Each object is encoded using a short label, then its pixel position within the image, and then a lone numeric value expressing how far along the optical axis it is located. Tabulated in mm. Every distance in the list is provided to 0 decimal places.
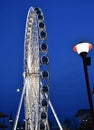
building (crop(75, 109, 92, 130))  68438
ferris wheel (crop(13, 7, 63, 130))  24750
